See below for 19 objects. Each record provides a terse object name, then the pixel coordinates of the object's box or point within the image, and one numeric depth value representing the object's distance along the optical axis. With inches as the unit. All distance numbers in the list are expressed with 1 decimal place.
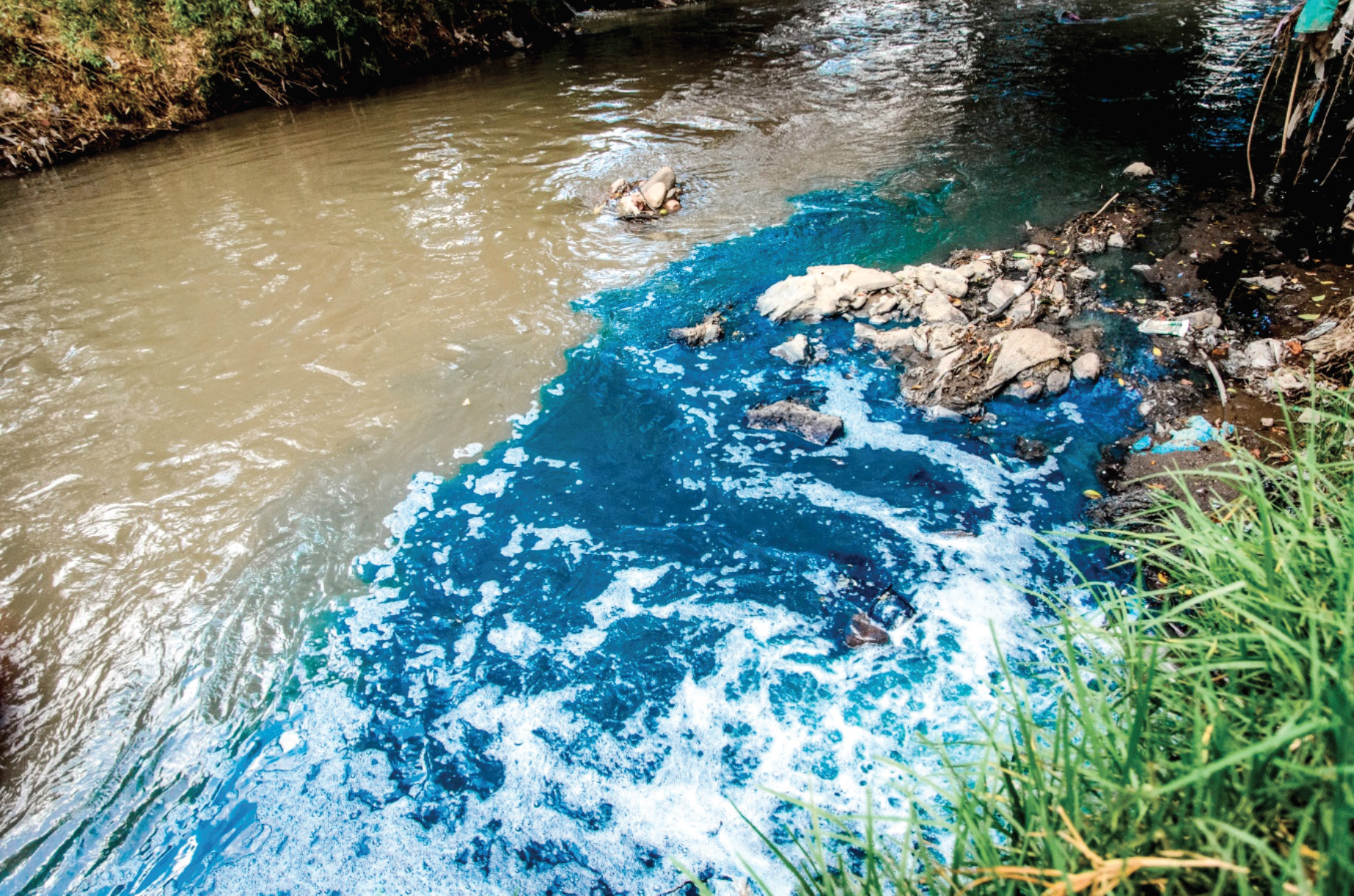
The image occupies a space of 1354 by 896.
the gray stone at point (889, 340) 206.1
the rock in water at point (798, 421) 173.6
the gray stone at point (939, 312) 208.5
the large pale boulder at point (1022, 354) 182.1
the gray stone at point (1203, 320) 191.2
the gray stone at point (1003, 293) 211.6
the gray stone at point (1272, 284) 203.9
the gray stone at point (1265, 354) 170.1
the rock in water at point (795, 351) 203.9
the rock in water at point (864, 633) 126.0
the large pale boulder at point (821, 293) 224.4
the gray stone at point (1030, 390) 178.4
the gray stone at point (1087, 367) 181.8
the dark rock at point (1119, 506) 140.3
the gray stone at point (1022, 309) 205.9
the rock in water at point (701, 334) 217.6
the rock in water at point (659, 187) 311.6
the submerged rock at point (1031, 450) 160.9
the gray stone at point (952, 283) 221.3
